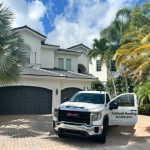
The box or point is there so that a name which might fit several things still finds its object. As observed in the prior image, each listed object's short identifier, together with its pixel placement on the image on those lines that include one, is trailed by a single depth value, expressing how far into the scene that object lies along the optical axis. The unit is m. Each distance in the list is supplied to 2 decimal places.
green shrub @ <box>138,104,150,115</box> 12.83
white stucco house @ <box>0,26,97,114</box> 11.98
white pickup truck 6.51
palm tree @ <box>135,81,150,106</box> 11.81
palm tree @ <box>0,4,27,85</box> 8.16
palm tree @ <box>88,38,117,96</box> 17.28
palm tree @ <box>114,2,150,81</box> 8.90
